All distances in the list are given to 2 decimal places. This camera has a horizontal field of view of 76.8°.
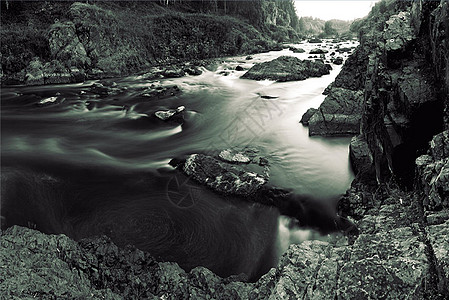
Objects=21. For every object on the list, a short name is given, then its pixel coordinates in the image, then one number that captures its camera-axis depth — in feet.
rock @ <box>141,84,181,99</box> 60.82
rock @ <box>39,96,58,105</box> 54.35
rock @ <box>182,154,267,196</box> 25.49
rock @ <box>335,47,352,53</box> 125.59
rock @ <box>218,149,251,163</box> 30.12
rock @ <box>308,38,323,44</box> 215.10
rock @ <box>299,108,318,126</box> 42.10
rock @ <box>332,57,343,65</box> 93.30
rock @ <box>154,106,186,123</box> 45.85
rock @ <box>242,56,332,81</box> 73.72
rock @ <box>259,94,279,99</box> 60.20
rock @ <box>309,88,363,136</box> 36.06
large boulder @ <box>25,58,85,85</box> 71.41
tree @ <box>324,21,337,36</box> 313.53
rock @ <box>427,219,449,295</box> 9.61
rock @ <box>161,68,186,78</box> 82.02
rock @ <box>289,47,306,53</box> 139.85
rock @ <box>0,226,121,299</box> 11.84
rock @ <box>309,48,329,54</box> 124.36
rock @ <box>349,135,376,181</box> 25.17
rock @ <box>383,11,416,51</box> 23.06
